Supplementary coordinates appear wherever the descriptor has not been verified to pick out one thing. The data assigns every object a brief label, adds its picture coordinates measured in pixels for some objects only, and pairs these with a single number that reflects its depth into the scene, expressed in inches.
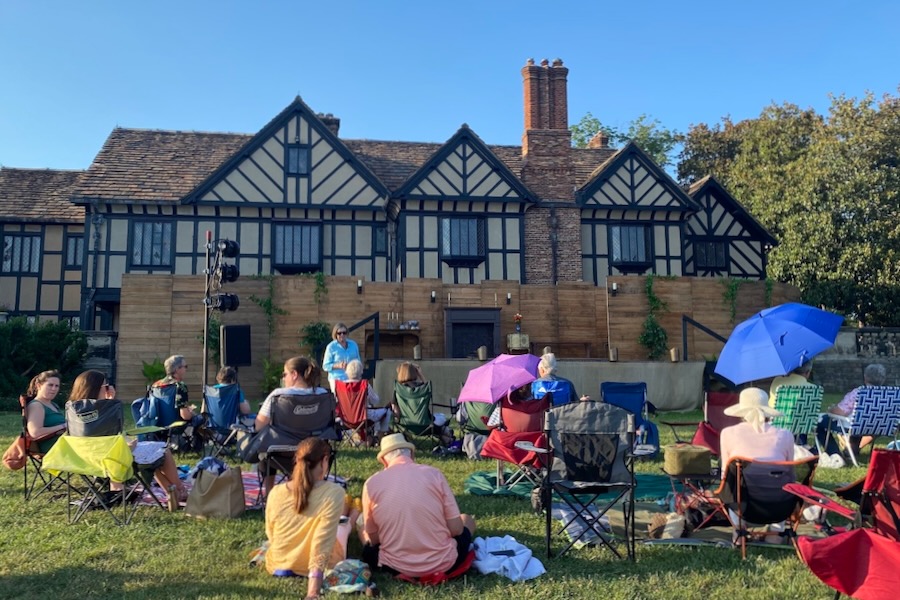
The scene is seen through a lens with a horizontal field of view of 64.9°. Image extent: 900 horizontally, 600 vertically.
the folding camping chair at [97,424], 205.0
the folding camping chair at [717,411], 269.7
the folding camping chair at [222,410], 282.0
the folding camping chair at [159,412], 279.6
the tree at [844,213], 836.0
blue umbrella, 264.5
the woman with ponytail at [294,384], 214.2
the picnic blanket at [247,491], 223.9
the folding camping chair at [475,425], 302.4
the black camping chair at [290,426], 209.5
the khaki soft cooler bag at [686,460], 190.1
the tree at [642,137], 1385.3
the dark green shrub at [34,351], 566.9
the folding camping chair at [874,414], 283.3
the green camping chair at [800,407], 256.4
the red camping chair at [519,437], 221.3
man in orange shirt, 150.6
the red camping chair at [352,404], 313.1
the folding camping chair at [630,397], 320.5
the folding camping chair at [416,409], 319.3
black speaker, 514.6
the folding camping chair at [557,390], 291.3
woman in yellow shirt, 141.9
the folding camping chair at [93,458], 184.7
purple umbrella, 272.1
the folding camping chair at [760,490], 164.4
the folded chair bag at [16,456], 224.2
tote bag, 205.6
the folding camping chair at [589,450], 178.9
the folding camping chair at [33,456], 225.1
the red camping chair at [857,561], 121.6
